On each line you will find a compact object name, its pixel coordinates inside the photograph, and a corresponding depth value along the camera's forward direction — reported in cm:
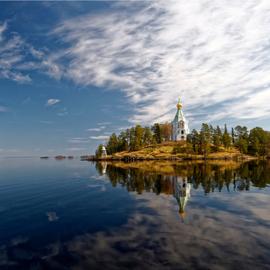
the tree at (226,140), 16922
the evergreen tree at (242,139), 16325
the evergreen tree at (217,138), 16900
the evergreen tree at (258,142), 16438
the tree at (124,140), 19388
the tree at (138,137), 18138
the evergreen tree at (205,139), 15625
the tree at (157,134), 19762
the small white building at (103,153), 19408
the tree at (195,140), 16358
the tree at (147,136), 19175
